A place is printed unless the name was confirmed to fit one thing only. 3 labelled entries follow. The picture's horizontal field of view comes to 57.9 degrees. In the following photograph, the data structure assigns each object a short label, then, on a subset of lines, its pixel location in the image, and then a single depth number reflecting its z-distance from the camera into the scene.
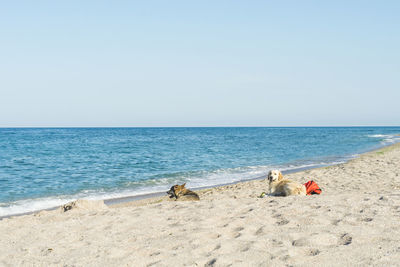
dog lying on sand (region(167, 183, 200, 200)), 10.55
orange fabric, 9.70
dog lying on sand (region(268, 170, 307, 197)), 9.05
